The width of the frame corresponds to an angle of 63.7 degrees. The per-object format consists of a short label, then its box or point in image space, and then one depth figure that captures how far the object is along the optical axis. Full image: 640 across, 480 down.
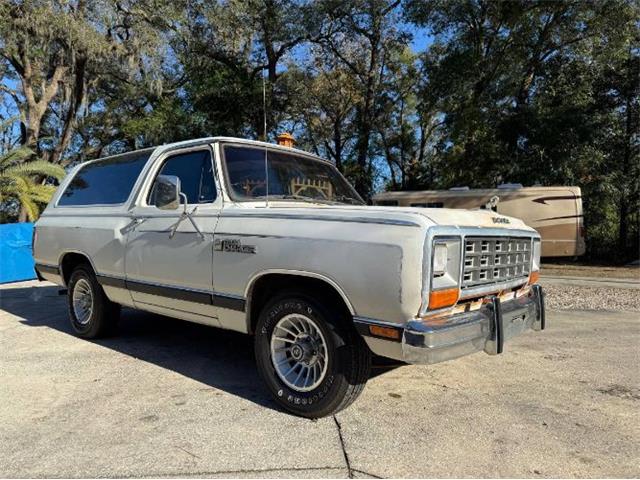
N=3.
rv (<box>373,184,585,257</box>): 16.70
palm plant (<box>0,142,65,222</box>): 14.33
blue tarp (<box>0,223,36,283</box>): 10.98
